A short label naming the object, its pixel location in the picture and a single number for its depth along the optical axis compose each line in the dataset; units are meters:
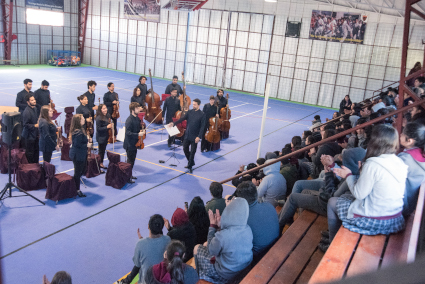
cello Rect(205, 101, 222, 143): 12.33
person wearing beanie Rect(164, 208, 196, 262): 5.14
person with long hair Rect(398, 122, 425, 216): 4.08
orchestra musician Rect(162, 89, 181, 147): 13.68
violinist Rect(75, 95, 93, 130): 10.01
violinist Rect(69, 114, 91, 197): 7.94
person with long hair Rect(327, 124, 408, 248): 3.73
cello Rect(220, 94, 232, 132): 13.25
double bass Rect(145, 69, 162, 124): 14.86
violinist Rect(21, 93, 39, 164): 9.05
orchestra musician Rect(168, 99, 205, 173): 10.32
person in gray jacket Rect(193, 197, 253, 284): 4.25
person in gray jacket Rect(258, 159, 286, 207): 6.54
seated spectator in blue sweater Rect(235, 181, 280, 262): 4.63
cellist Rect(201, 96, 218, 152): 12.50
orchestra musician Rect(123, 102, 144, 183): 9.14
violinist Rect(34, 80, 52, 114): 10.64
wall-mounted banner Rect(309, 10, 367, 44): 22.86
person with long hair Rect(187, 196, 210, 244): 5.84
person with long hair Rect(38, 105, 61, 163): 8.62
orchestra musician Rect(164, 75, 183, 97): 14.89
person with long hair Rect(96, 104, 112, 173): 9.71
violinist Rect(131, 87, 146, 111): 13.40
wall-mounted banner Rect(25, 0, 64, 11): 28.50
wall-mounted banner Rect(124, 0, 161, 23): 29.11
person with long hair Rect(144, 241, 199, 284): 3.77
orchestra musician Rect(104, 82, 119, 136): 12.22
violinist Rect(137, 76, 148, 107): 13.90
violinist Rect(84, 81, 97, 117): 11.25
